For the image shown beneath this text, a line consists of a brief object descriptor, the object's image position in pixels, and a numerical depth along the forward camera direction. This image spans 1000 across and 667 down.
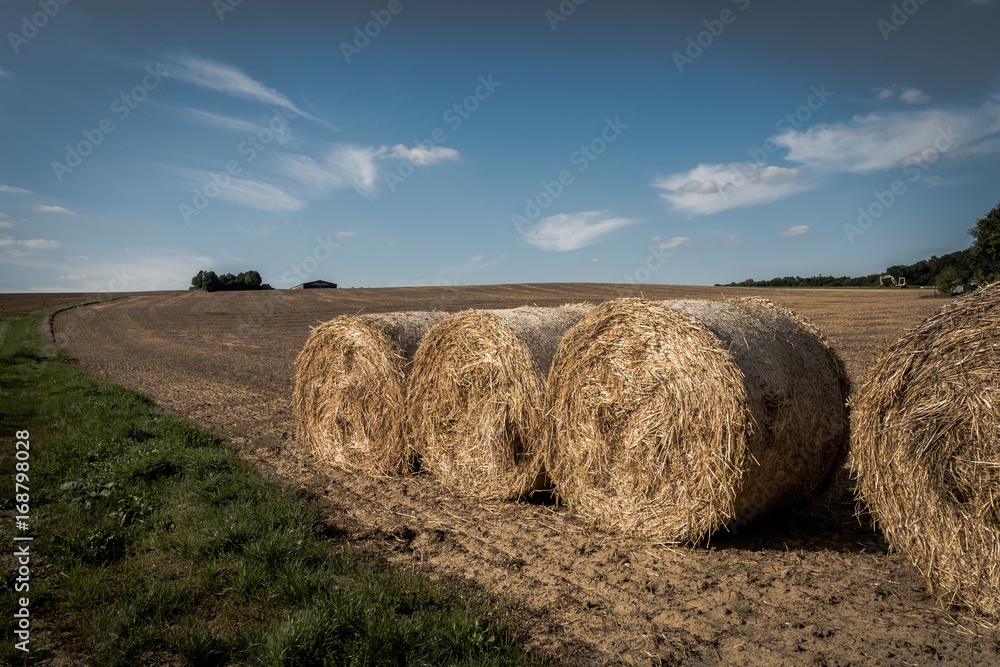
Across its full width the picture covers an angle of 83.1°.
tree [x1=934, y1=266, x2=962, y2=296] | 36.62
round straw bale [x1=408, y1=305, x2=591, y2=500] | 6.11
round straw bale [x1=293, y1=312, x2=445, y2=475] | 7.43
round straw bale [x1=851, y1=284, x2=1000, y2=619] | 3.79
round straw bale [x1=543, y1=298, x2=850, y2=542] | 4.70
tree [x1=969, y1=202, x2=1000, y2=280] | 31.27
